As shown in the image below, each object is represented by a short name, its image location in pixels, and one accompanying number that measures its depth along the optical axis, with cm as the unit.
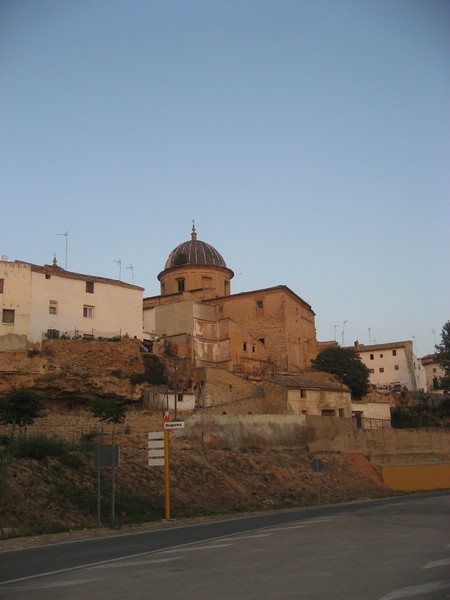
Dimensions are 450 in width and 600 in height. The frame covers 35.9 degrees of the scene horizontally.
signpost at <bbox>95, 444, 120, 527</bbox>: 2175
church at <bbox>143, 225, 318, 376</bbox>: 6153
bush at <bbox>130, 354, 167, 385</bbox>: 4891
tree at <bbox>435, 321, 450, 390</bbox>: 6194
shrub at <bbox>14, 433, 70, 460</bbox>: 2628
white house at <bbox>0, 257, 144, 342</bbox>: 4841
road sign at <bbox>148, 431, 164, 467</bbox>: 2370
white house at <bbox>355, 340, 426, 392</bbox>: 8725
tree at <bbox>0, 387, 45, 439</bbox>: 2842
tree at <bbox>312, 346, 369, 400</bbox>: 6600
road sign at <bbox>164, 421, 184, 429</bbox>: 2366
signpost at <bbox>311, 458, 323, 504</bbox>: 3366
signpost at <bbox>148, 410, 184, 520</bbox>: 2367
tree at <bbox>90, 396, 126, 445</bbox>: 3306
